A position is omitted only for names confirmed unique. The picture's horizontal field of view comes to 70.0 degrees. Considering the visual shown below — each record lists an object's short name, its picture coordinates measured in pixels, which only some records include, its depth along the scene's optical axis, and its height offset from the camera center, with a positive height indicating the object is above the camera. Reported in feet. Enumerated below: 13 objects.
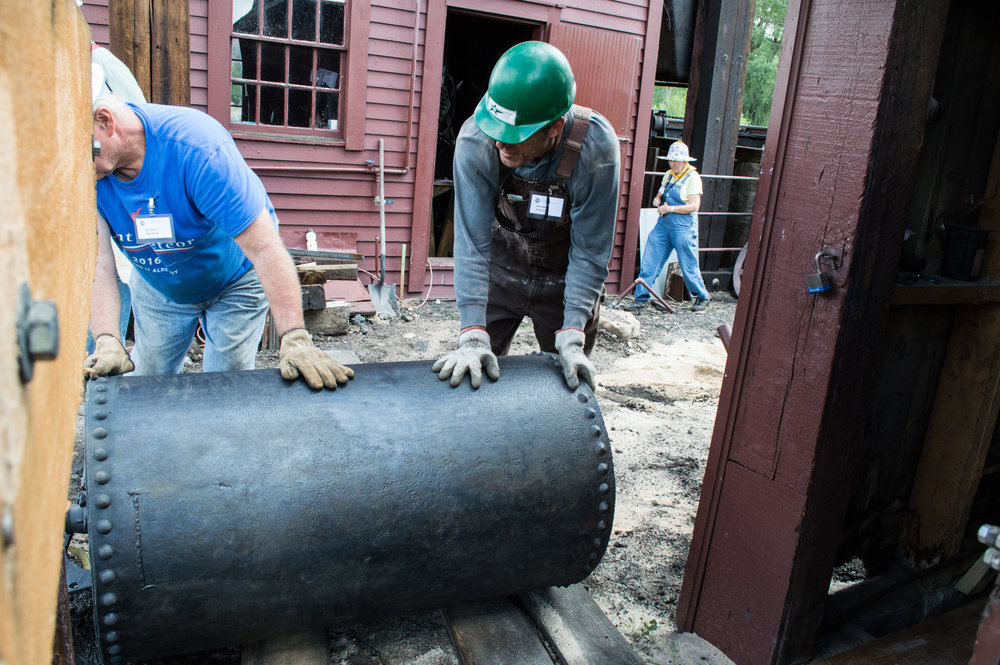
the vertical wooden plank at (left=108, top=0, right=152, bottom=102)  16.80 +2.30
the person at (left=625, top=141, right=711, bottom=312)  26.05 -1.49
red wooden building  20.25 +2.13
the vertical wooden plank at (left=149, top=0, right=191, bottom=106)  17.50 +2.07
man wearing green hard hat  7.28 -0.42
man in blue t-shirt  7.16 -0.87
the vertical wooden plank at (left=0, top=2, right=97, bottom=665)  1.50 -0.38
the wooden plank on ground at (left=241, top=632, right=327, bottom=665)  6.32 -4.38
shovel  21.95 -4.01
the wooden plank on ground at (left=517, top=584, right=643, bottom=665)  6.68 -4.33
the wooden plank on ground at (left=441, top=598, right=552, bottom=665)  6.54 -4.32
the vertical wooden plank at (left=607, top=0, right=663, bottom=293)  25.67 +1.04
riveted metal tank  5.39 -2.73
